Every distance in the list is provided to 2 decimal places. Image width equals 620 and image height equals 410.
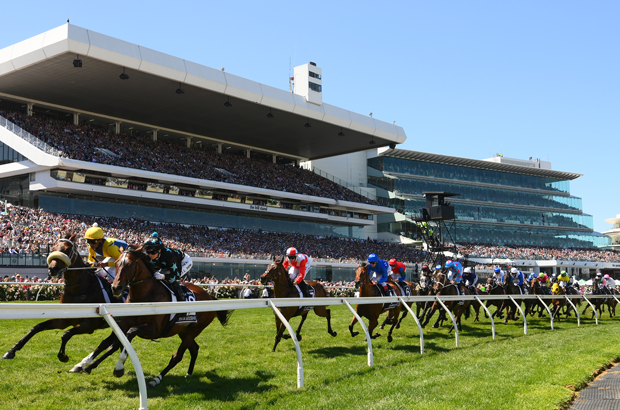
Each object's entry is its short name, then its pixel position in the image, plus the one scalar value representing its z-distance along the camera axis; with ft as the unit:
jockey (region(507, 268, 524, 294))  56.48
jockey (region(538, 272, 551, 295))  62.75
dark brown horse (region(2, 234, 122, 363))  22.71
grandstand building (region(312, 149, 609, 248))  194.80
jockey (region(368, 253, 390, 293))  37.83
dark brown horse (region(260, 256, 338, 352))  32.14
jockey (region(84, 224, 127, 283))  25.94
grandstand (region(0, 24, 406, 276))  99.81
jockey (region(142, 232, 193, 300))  23.72
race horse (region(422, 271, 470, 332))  46.59
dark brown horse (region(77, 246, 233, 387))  21.47
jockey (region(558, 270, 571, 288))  67.36
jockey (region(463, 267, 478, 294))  53.83
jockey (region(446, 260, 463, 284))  49.42
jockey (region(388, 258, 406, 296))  46.09
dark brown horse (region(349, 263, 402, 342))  35.24
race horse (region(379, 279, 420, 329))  40.64
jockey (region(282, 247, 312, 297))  35.89
